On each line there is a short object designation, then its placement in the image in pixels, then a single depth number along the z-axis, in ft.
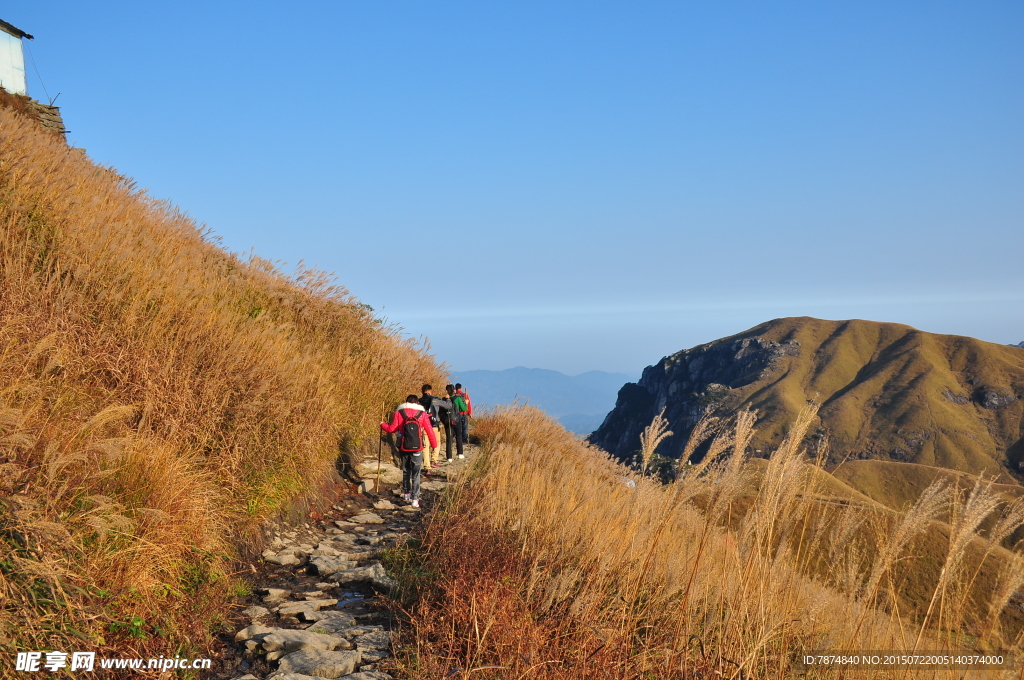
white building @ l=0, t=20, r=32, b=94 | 88.33
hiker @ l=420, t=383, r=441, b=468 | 36.09
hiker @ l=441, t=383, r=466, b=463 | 40.27
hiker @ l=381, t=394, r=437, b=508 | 28.58
